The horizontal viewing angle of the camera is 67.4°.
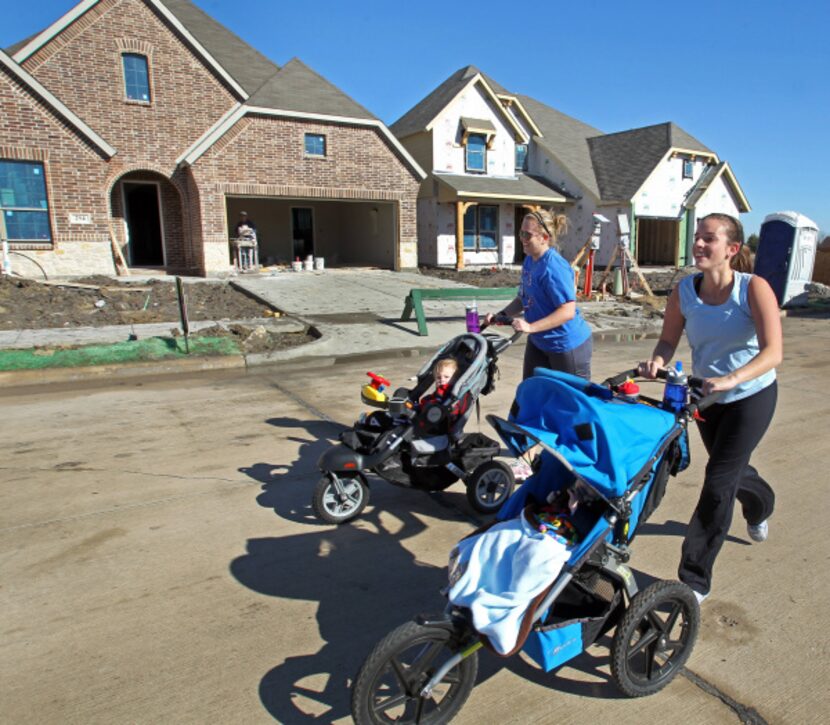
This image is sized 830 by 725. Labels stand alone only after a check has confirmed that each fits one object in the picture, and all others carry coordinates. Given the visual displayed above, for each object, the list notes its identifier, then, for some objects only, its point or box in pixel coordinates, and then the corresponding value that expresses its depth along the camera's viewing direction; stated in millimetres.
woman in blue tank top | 2836
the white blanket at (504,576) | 2088
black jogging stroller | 3990
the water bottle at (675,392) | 2658
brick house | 17016
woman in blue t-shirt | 4211
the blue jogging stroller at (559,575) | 2135
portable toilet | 16016
